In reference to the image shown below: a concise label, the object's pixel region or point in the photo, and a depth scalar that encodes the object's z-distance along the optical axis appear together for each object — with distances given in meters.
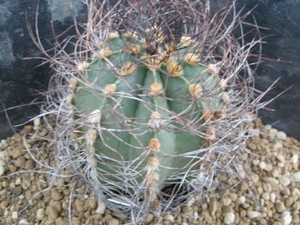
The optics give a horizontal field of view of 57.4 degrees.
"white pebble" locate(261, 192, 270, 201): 0.21
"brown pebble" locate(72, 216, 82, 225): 0.18
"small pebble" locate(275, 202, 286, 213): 0.20
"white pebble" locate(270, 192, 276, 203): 0.21
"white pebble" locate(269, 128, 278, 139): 0.24
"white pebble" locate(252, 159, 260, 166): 0.22
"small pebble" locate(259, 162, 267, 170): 0.22
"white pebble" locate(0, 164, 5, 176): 0.21
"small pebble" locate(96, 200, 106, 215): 0.19
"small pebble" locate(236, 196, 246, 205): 0.20
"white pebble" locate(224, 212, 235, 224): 0.19
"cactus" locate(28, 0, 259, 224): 0.15
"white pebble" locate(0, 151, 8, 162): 0.21
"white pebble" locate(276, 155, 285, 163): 0.22
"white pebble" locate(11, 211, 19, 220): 0.19
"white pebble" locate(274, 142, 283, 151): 0.23
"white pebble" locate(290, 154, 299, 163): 0.23
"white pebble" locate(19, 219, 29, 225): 0.19
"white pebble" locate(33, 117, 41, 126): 0.23
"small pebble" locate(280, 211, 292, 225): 0.20
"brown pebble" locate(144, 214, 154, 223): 0.18
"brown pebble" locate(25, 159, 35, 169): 0.21
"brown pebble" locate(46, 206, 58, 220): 0.19
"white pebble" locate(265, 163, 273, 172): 0.22
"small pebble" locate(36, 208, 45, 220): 0.19
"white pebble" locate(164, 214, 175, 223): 0.19
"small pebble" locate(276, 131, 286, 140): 0.24
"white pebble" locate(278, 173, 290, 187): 0.21
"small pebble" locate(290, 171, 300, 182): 0.22
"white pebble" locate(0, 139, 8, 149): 0.22
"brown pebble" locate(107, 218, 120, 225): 0.18
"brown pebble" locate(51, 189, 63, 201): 0.19
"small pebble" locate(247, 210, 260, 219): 0.20
